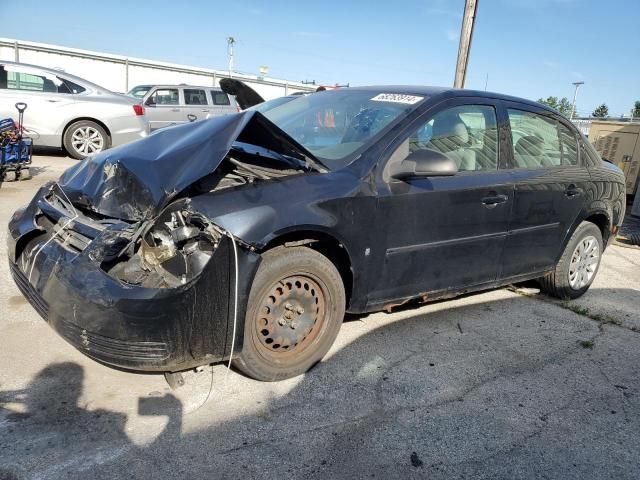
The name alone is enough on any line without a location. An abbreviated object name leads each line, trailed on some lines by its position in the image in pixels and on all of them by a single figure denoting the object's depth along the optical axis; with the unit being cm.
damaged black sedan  250
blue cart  691
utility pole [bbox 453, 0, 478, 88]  851
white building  2188
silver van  1373
